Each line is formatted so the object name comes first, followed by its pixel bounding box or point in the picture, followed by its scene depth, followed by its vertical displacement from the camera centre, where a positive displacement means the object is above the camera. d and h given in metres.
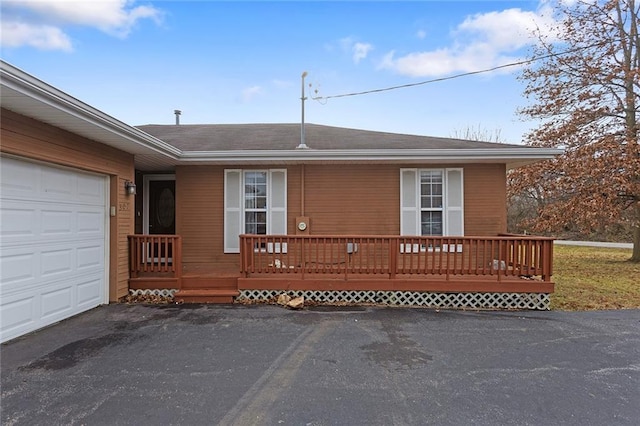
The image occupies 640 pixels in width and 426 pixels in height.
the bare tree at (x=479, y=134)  25.53 +6.44
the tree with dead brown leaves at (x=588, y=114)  10.72 +3.59
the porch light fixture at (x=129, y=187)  6.33 +0.61
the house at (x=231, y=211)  4.36 +0.16
